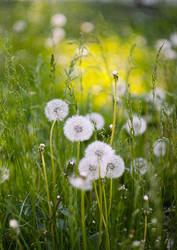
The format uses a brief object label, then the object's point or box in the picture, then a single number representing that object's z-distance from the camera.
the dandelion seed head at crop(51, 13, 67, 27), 3.85
